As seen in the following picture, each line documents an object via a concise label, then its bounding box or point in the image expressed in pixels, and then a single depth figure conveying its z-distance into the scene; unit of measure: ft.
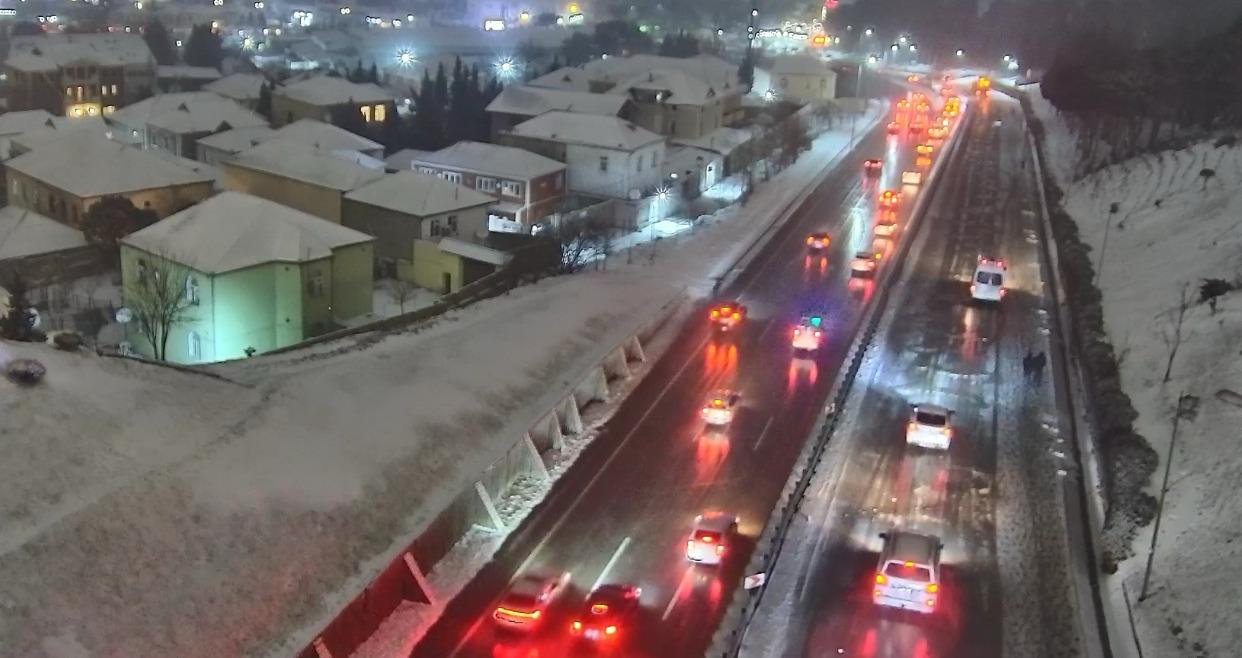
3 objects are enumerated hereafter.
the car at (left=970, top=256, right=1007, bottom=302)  122.52
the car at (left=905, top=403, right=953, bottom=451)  83.15
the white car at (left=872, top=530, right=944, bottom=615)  60.64
